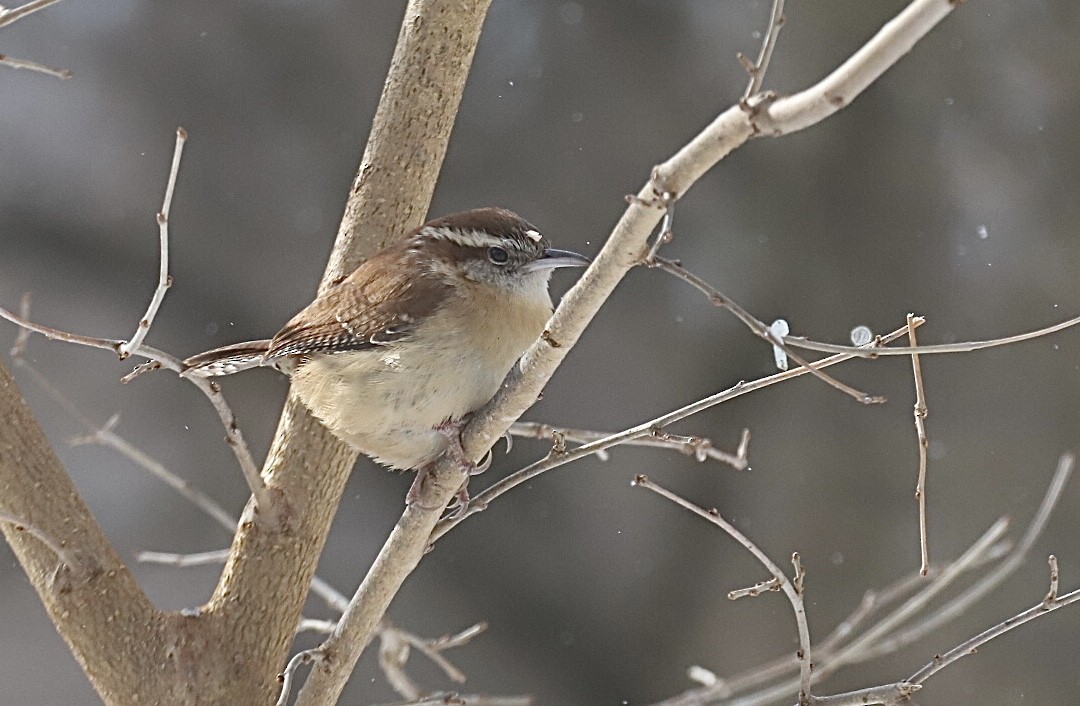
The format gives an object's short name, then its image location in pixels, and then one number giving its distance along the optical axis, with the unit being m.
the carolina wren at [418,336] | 4.33
